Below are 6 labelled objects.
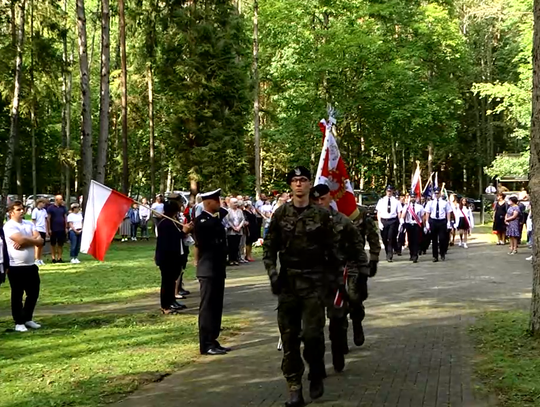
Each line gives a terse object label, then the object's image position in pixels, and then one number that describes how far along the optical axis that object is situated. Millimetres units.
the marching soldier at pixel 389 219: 19969
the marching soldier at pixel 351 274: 7312
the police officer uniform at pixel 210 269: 8719
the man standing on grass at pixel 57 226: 20406
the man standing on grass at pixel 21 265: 10234
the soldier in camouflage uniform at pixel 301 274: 6500
